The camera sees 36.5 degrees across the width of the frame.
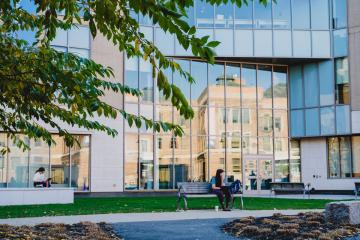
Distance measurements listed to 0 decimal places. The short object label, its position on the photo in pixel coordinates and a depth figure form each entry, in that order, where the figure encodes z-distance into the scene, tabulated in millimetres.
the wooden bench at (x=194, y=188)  16094
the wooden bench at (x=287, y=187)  25219
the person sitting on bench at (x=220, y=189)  15971
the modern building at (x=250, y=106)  30625
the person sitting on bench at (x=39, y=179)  23672
